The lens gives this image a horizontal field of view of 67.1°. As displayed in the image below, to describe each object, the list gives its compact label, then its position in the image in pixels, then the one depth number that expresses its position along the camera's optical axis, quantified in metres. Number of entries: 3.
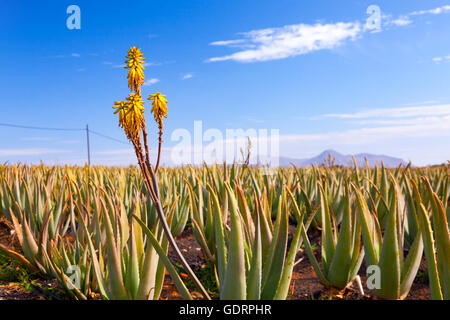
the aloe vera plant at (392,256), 1.75
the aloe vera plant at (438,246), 1.35
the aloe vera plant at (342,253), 1.98
